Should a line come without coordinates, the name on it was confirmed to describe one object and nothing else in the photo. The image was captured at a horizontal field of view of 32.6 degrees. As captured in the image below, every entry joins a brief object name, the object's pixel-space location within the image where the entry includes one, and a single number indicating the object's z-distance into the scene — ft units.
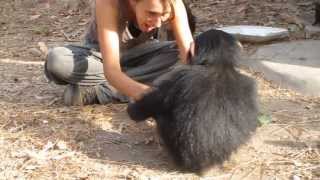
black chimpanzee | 8.34
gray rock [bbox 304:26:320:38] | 17.16
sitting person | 11.57
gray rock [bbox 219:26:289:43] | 16.42
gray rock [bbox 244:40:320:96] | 12.70
